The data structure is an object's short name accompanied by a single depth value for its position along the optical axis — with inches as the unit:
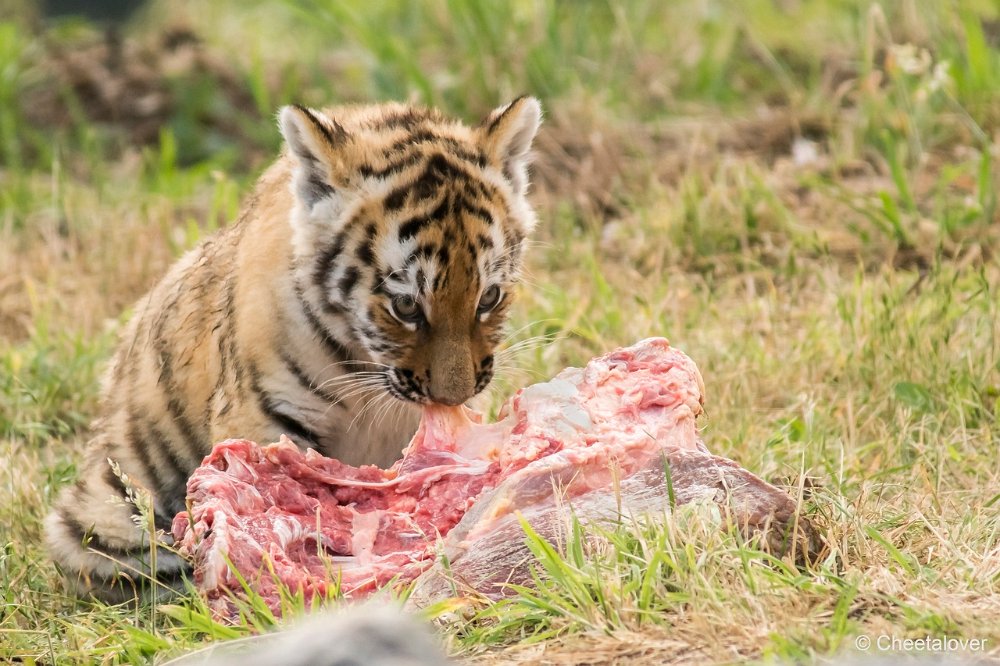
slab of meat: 315.3
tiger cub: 364.2
